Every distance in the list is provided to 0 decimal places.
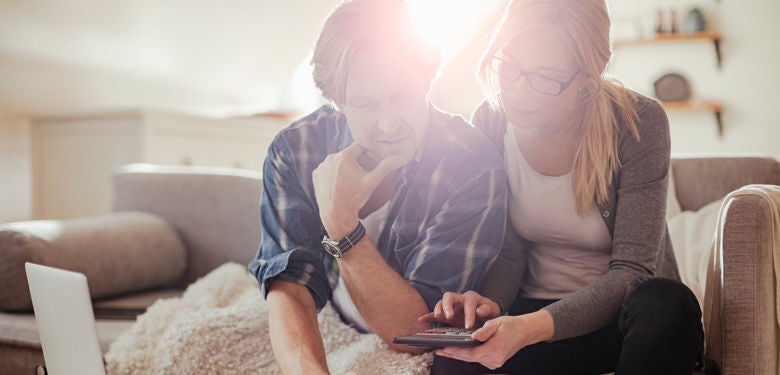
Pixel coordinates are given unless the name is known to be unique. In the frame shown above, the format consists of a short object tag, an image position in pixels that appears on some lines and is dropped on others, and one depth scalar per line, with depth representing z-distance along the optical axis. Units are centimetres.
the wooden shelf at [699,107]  379
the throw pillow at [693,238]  149
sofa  101
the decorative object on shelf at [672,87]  391
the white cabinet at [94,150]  261
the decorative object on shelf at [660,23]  391
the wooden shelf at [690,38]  379
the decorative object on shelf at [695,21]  382
